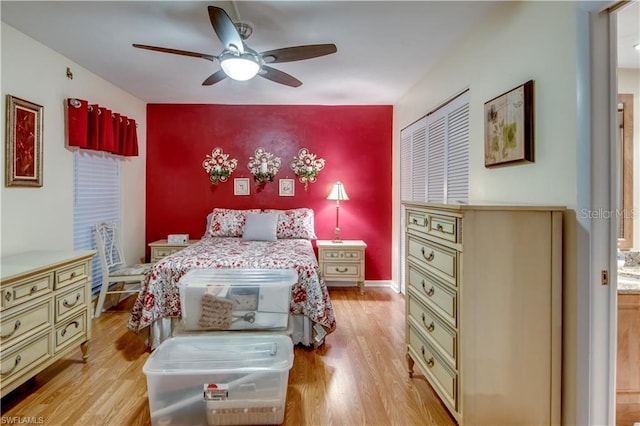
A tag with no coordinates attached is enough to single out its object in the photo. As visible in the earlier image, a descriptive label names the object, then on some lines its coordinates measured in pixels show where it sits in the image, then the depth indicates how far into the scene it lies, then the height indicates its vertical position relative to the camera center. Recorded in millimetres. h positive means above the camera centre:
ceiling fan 1990 +1018
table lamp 4320 +159
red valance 3029 +798
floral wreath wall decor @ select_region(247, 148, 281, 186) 4496 +602
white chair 3355 -664
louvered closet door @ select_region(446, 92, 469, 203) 2662 +465
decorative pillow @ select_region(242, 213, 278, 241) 3906 -247
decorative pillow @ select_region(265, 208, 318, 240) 4141 -229
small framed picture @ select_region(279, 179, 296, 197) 4535 +264
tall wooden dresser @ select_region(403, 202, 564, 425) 1555 -510
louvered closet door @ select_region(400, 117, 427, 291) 3573 +485
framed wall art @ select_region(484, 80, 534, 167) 1835 +478
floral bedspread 2586 -645
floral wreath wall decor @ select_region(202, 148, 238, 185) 4480 +591
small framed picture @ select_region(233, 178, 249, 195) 4512 +278
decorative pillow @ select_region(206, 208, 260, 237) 4094 -210
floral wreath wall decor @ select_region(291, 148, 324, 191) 4484 +576
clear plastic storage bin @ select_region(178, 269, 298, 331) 2365 -704
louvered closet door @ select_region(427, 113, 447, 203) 3104 +465
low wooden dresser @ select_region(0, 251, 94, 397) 1797 -636
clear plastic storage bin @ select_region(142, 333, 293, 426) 1738 -997
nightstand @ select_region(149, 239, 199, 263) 4082 -524
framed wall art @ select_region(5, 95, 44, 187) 2426 +492
